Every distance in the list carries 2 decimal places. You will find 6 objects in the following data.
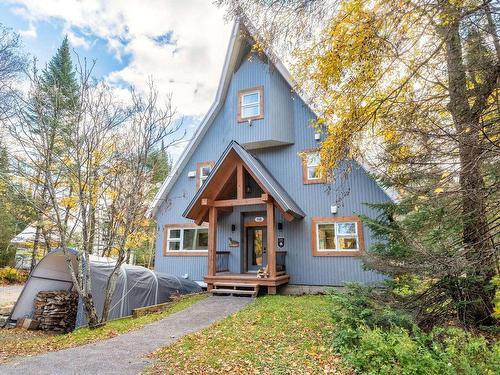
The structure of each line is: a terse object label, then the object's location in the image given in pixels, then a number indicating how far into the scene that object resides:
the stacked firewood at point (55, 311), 9.53
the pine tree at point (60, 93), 7.64
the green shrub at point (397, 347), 3.99
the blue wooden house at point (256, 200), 10.84
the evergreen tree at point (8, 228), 16.73
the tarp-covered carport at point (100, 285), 9.24
